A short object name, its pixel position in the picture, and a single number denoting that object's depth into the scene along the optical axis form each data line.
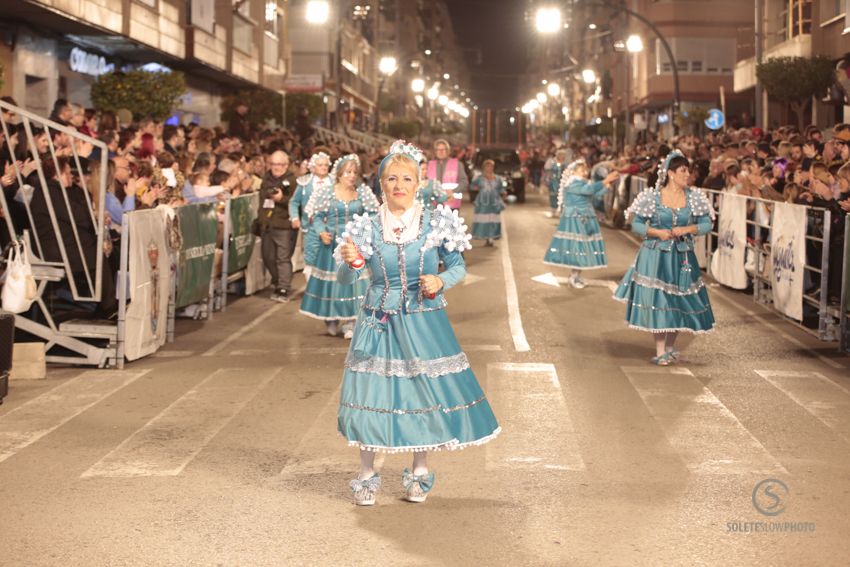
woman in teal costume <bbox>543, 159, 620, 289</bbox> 19.86
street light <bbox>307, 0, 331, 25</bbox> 35.09
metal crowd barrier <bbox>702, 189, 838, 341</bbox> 14.33
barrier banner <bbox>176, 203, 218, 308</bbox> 14.45
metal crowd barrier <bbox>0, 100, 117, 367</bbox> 12.09
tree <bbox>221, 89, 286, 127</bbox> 37.62
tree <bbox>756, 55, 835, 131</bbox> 35.34
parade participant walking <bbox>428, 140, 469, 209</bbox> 22.12
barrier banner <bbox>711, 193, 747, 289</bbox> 18.77
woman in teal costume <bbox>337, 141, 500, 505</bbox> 7.24
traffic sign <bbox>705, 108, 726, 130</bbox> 37.91
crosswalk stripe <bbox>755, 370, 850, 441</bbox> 9.91
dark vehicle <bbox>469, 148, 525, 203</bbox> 48.25
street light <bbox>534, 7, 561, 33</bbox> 37.50
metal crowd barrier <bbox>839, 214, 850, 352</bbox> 13.37
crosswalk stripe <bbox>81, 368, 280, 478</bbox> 8.28
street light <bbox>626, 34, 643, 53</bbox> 44.69
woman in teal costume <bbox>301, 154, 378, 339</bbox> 14.28
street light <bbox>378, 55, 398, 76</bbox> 53.84
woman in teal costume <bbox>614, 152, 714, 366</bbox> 12.65
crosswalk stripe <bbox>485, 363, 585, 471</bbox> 8.45
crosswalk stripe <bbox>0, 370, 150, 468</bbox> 9.21
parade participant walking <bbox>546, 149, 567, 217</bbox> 38.57
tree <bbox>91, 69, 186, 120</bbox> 23.48
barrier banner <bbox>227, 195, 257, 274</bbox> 17.31
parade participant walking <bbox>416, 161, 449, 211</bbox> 18.59
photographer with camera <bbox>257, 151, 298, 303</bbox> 17.56
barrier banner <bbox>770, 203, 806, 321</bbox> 15.36
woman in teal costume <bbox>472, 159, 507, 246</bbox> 27.42
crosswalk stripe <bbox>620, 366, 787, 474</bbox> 8.40
